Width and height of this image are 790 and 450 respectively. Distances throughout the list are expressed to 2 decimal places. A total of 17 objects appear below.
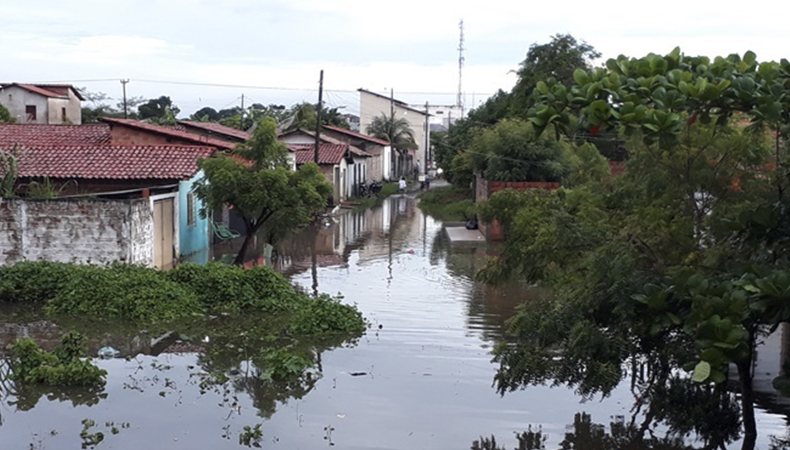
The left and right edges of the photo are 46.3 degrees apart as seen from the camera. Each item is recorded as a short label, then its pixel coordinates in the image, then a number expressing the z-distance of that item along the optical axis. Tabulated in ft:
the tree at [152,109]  273.75
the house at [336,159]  155.60
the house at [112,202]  71.15
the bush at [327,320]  58.03
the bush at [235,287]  64.80
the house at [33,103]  177.27
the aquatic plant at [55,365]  44.88
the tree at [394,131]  248.01
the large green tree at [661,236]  21.91
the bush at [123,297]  61.10
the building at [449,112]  339.24
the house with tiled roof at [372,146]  205.67
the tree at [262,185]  73.61
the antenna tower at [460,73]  295.28
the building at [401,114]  283.01
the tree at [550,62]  158.51
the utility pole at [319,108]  142.40
